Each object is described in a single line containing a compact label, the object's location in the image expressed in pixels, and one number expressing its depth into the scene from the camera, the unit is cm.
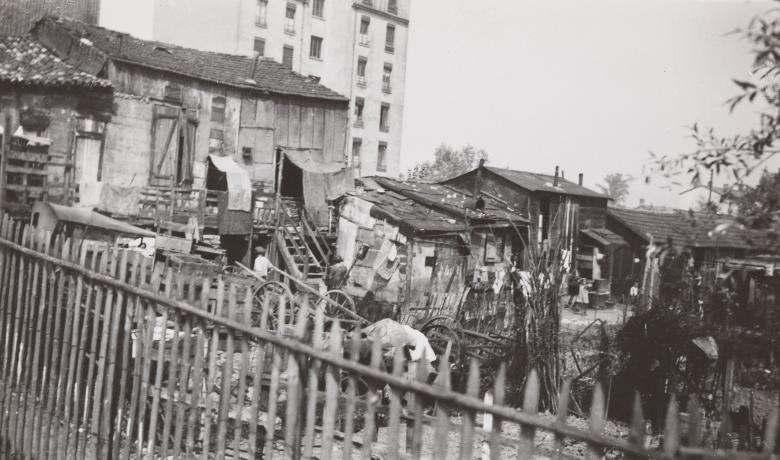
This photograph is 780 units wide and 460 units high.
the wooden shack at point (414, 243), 2494
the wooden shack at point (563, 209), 3316
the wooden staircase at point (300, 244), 2403
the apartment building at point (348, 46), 4291
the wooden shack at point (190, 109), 2228
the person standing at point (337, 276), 1936
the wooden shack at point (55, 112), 2038
